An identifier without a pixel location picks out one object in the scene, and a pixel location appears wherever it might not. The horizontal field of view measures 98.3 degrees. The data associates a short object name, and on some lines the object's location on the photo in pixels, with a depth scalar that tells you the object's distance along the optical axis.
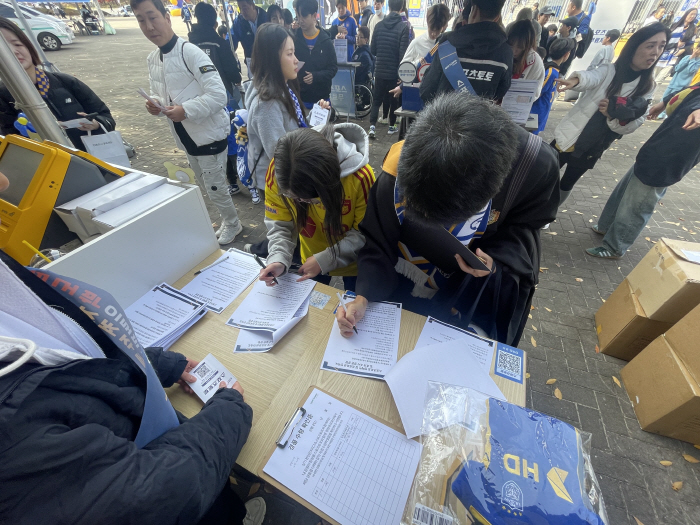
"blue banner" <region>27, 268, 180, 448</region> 0.76
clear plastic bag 0.62
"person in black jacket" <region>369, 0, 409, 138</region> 4.79
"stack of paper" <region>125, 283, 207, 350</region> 1.23
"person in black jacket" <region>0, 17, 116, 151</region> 2.26
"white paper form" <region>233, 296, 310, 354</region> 1.23
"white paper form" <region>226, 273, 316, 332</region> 1.31
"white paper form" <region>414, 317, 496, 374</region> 1.16
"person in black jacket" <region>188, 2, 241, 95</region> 3.70
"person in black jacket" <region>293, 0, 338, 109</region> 4.14
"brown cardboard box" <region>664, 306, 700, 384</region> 1.65
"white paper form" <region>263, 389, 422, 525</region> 0.82
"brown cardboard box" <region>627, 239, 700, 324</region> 1.85
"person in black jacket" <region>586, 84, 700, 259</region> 2.29
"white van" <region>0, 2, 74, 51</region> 11.61
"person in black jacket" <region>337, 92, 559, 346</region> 0.83
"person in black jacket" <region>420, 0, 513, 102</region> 2.39
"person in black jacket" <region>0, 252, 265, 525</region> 0.54
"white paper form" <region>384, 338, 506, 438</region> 0.98
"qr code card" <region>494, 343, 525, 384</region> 1.11
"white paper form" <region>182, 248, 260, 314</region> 1.43
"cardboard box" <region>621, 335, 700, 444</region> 1.67
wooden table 0.99
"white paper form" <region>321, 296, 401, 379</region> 1.13
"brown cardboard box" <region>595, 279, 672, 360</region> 2.09
